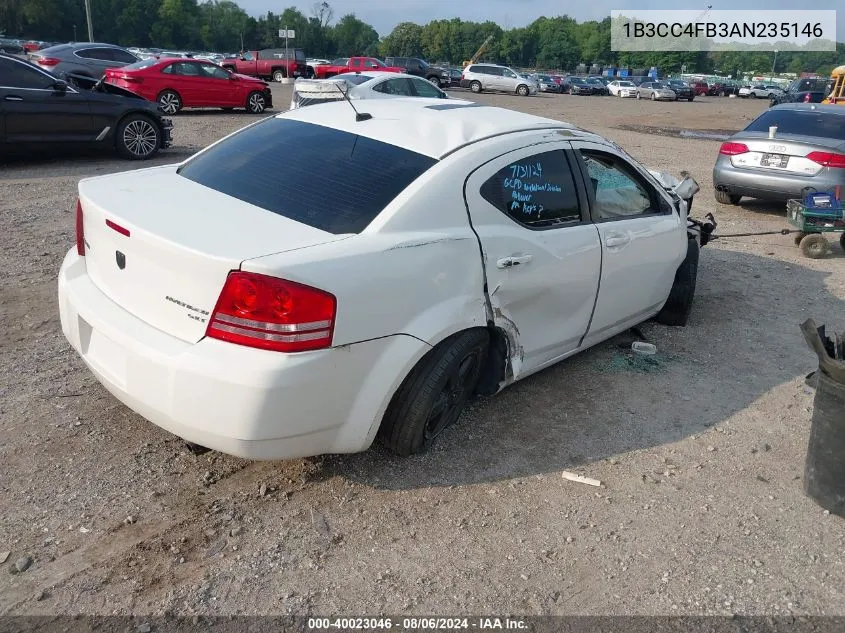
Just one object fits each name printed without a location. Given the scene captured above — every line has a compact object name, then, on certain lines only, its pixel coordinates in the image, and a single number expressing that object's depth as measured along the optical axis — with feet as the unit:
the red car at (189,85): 57.98
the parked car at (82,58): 66.33
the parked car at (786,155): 29.63
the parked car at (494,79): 137.80
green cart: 25.64
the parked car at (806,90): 97.65
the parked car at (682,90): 166.20
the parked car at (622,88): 169.70
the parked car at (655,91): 162.30
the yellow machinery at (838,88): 72.38
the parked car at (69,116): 33.27
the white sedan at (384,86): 51.55
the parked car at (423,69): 134.92
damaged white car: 9.43
